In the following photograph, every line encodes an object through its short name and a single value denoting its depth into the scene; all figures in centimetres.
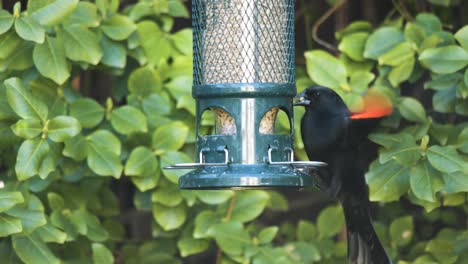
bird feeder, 641
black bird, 741
